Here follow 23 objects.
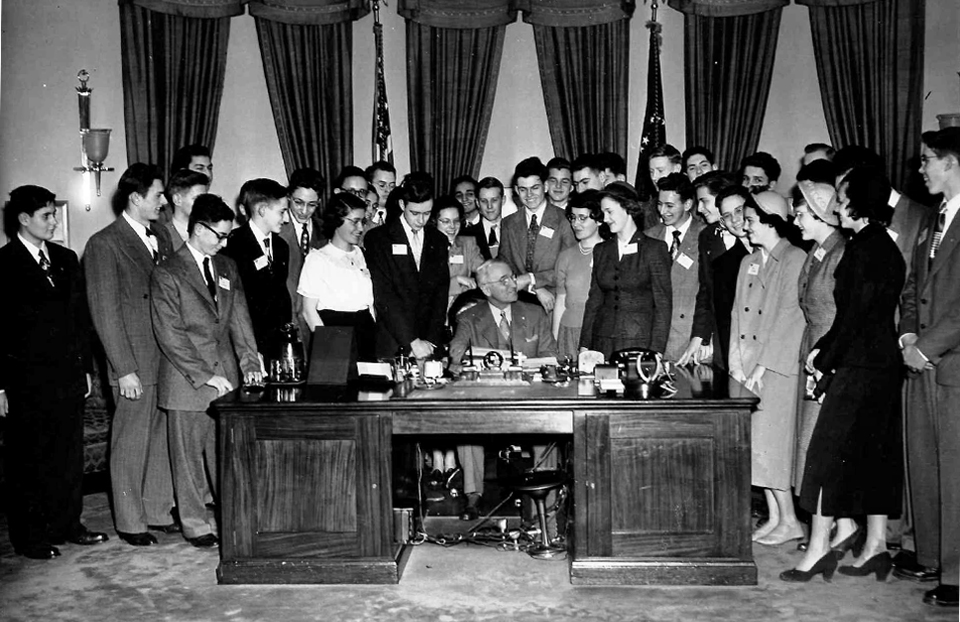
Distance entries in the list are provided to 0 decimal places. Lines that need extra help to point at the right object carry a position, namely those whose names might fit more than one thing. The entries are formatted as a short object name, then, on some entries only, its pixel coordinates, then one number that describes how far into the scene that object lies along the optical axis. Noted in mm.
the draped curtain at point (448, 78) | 8828
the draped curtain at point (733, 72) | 8703
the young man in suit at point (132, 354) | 4902
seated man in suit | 5223
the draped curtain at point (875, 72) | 8367
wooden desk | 4035
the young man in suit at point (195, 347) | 4746
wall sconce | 8094
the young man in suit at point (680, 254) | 5434
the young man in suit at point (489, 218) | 6710
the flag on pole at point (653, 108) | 8680
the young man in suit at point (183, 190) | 5188
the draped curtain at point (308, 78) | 8688
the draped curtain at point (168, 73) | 8305
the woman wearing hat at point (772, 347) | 4652
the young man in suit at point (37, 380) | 4746
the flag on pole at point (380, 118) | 8500
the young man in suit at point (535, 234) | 6195
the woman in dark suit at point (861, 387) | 4055
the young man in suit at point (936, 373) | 3922
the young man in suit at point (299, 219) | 5742
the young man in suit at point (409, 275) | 5609
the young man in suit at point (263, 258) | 5270
